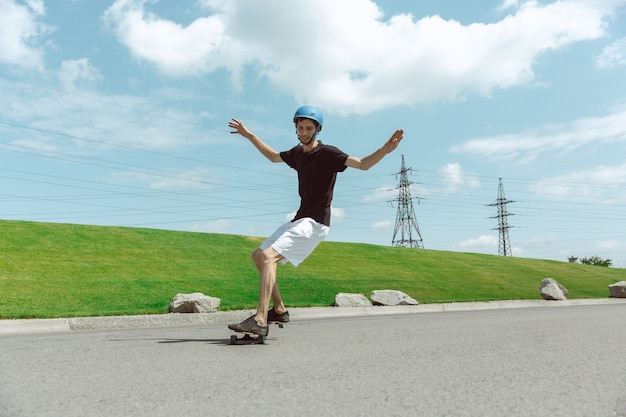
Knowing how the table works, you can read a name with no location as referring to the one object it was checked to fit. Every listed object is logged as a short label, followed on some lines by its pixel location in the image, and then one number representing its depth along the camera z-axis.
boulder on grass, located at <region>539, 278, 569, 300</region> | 19.48
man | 5.45
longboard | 5.39
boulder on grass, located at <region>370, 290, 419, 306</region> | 14.20
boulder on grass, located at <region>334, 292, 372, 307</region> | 13.02
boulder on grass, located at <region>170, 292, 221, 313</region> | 10.23
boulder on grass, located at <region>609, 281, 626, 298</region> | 22.44
